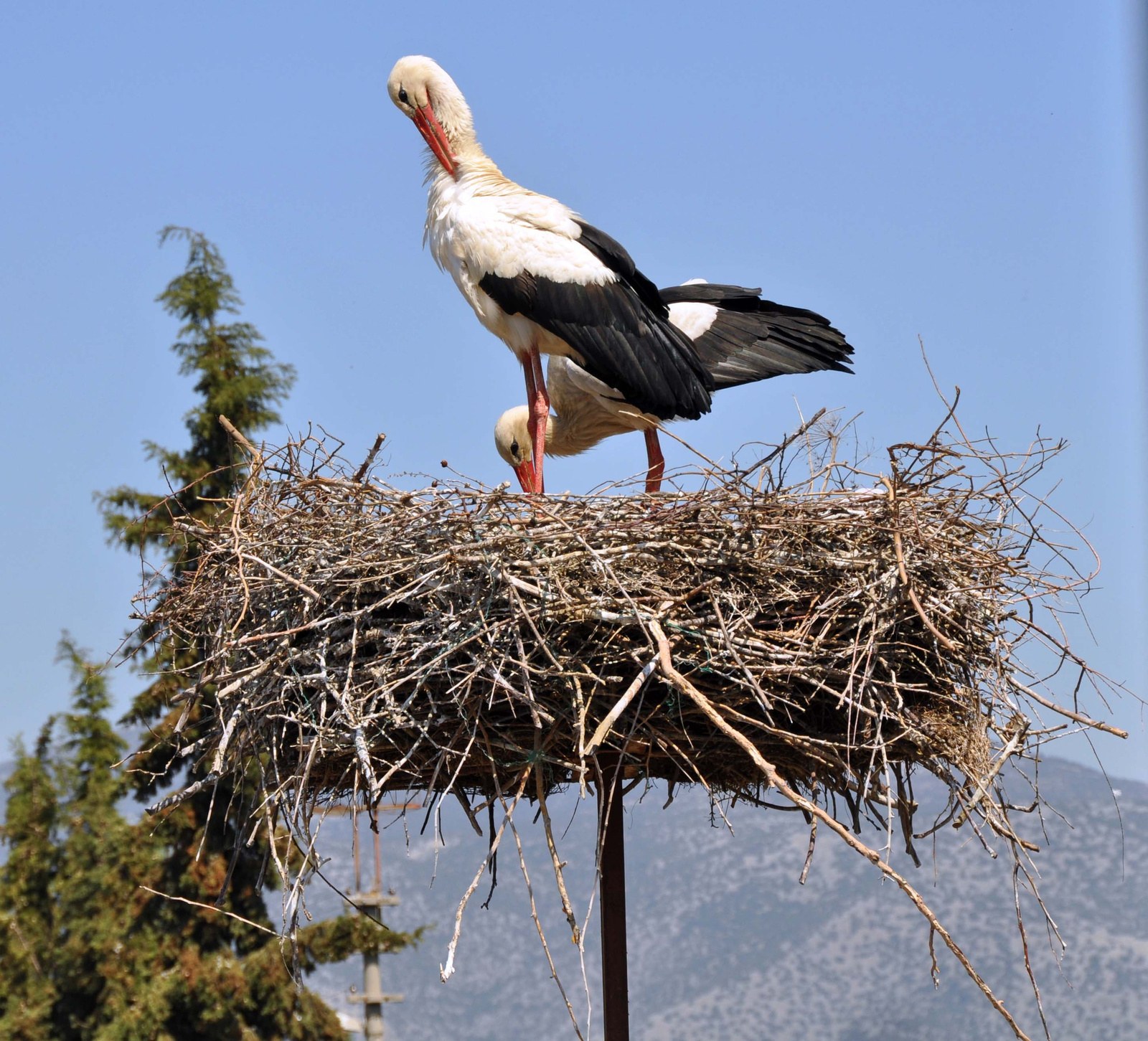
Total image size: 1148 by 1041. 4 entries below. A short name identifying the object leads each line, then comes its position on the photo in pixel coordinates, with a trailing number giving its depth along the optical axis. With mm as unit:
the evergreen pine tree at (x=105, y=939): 26125
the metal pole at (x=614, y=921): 9453
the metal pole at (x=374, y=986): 29750
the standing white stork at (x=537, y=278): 12461
